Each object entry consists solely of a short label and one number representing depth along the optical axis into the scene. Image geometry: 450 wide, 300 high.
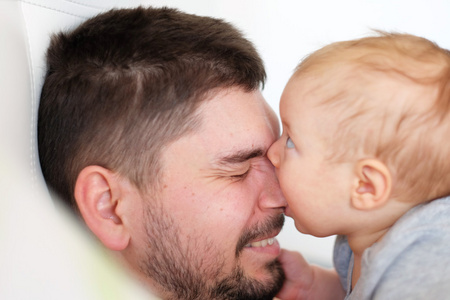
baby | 0.51
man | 0.59
